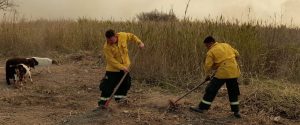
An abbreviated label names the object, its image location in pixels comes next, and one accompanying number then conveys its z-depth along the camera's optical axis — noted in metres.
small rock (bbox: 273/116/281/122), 7.34
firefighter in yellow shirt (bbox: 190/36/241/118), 7.08
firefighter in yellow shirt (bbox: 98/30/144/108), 7.40
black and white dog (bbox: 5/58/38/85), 9.43
